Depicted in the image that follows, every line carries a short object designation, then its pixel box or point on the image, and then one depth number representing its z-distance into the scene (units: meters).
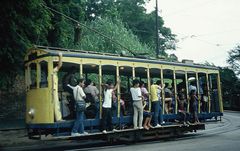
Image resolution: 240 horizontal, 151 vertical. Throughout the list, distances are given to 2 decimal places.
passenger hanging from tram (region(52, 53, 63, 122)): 11.34
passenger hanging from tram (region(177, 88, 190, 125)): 15.75
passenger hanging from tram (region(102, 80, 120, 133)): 12.43
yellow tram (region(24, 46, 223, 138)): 11.52
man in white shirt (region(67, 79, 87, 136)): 11.64
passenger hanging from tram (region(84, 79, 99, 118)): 12.44
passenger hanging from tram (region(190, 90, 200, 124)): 16.16
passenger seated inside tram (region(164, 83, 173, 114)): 15.07
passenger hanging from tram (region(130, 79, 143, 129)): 13.32
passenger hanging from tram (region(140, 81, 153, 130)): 13.84
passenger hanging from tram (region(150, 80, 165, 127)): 14.16
